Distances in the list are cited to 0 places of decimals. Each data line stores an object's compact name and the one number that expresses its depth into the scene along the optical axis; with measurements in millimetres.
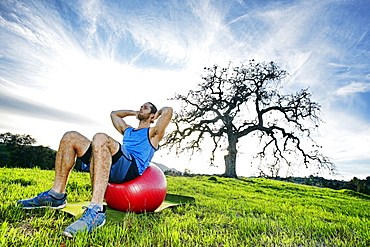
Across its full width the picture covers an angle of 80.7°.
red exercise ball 2928
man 2309
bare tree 15727
